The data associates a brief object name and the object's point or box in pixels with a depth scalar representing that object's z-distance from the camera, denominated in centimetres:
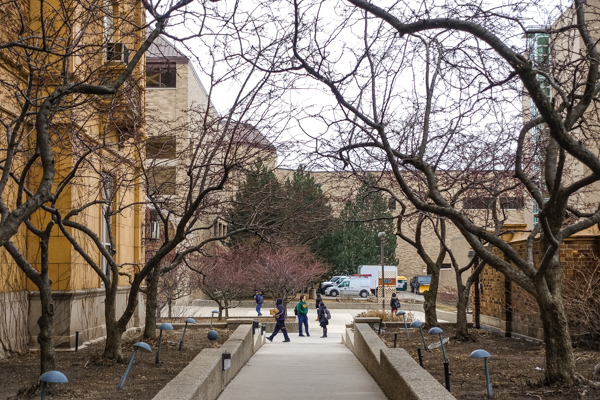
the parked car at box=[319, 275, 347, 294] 5750
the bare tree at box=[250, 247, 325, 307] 3591
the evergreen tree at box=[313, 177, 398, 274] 5847
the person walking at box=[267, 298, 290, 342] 2341
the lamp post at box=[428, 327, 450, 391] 805
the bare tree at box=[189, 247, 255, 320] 3164
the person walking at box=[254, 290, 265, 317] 3522
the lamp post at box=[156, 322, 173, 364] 1161
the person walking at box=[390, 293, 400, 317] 3289
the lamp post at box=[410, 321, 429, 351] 1170
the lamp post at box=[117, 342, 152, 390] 859
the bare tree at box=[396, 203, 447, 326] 1933
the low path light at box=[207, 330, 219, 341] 1252
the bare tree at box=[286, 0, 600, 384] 688
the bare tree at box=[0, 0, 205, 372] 663
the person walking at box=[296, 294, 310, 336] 2559
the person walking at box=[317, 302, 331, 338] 2612
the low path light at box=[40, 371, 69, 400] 578
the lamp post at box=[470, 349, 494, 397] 778
